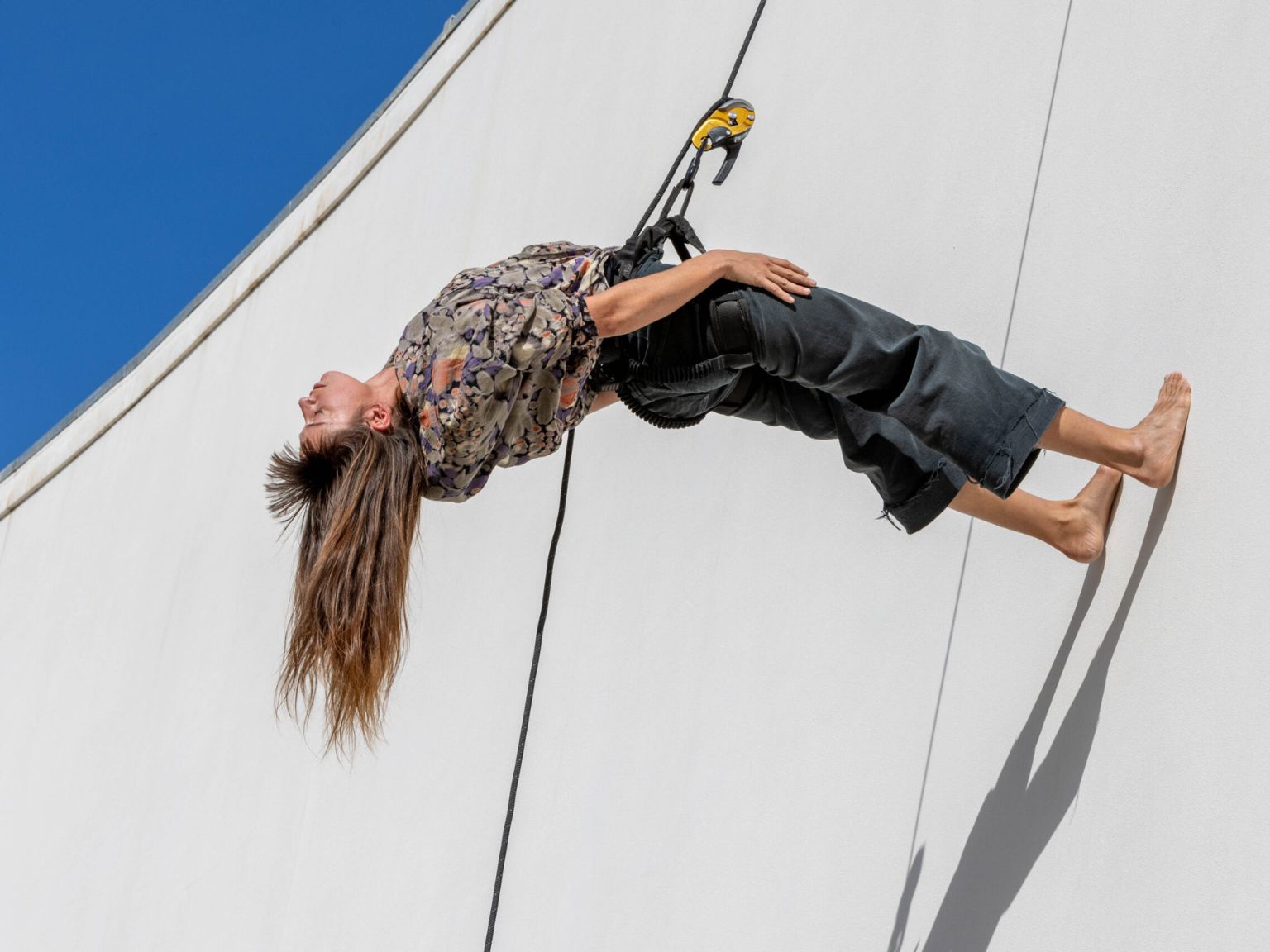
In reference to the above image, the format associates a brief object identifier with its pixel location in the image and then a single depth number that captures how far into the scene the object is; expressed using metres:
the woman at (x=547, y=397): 10.99
